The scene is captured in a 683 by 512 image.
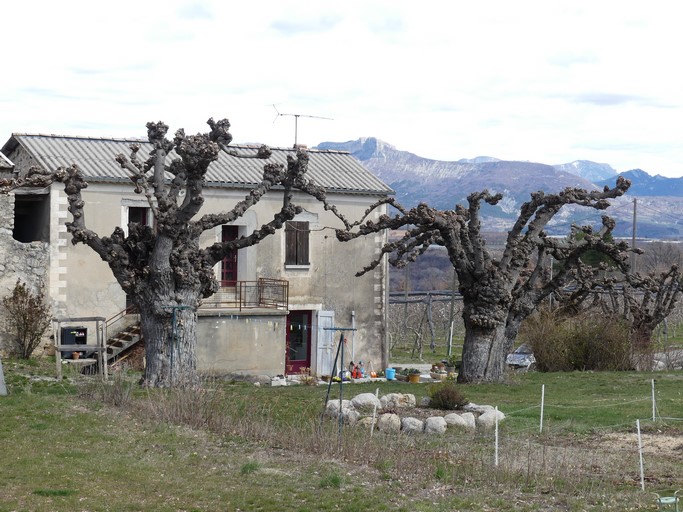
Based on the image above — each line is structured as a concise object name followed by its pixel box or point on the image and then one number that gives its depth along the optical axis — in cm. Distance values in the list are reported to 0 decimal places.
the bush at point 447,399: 2067
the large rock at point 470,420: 1855
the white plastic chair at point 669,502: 1092
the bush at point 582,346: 3278
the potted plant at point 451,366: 3333
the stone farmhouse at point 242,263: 3038
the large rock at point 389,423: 1790
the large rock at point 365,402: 1995
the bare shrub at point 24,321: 2875
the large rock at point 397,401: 2100
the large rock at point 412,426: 1796
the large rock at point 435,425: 1791
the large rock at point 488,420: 1866
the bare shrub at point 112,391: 1881
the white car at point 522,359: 3797
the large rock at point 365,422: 1781
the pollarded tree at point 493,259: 2580
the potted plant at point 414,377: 3064
